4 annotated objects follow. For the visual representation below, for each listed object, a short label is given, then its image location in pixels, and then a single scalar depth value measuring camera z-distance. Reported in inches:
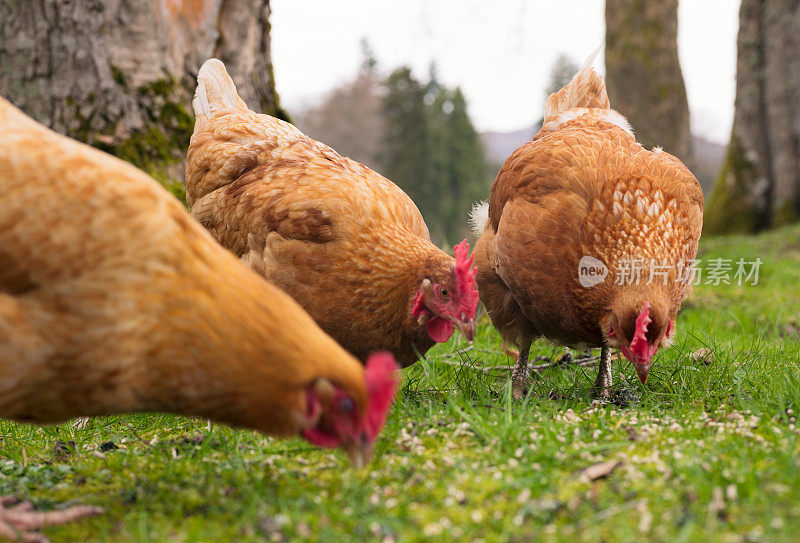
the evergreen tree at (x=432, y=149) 1082.1
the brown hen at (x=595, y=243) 121.6
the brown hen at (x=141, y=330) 73.9
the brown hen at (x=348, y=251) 117.7
